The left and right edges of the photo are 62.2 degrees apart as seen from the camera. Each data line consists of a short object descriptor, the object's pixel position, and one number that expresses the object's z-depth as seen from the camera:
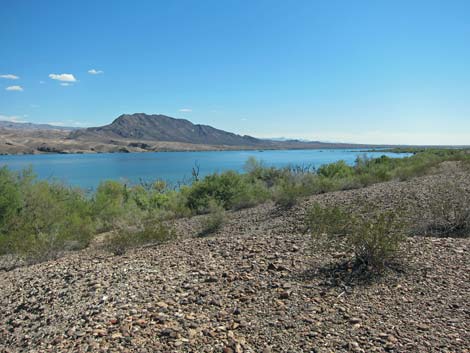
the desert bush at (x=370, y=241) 6.50
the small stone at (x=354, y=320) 4.82
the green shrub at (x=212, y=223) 15.27
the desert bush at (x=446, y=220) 9.39
